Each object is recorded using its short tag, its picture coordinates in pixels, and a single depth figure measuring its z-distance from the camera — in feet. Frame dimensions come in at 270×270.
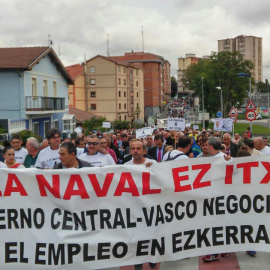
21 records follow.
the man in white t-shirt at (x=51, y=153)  24.77
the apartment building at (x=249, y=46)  638.53
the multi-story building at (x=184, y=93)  634.19
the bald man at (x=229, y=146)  36.47
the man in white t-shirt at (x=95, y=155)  25.50
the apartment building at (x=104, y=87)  241.55
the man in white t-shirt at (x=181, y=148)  23.09
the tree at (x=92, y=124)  148.05
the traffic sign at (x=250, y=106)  66.49
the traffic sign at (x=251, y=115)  65.41
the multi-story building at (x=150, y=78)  323.37
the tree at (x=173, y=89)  577.43
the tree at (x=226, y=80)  232.12
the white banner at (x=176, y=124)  52.43
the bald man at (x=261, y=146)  32.09
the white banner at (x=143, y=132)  54.03
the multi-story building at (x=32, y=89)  99.14
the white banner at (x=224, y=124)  62.19
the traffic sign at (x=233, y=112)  86.56
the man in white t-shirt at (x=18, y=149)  29.91
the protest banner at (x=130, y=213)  17.97
